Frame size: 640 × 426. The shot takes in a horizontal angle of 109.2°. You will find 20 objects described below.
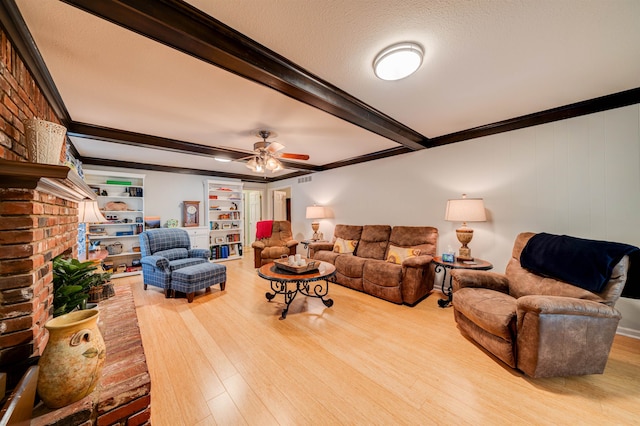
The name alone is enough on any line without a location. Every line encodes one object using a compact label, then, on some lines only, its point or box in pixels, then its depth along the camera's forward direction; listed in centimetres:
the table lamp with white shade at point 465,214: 271
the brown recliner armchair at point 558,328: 162
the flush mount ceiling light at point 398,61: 152
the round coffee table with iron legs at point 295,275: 255
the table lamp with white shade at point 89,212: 247
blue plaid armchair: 328
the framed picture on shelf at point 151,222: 484
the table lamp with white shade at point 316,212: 491
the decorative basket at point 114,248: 441
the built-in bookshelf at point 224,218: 578
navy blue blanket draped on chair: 173
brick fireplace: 100
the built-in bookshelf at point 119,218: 435
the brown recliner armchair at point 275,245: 464
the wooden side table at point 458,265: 264
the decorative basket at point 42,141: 117
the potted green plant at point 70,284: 153
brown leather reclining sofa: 299
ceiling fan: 301
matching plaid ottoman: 312
